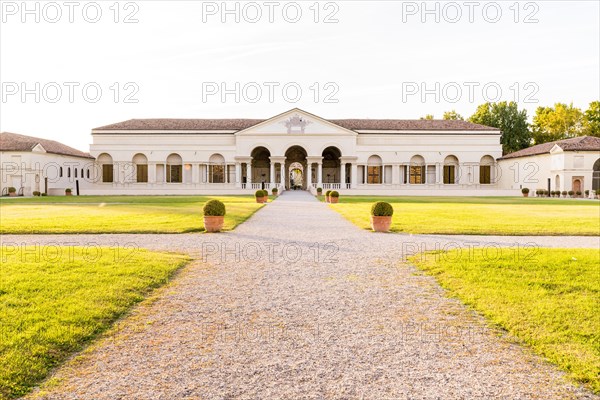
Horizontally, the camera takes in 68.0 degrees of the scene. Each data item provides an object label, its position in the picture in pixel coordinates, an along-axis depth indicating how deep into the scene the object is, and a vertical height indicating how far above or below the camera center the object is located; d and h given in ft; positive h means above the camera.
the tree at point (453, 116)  247.29 +40.87
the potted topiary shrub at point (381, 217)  46.47 -2.85
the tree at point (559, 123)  213.66 +31.48
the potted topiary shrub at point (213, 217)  45.93 -2.60
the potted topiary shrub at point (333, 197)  102.98 -1.55
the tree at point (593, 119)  199.62 +31.19
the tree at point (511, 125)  222.89 +32.04
